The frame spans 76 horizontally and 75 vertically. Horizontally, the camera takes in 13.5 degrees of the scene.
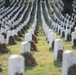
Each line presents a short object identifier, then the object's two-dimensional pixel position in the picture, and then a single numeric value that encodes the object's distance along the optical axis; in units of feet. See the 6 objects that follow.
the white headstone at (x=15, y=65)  25.09
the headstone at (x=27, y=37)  43.99
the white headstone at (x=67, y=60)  28.09
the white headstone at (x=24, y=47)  33.81
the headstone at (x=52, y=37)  45.47
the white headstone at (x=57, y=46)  36.11
